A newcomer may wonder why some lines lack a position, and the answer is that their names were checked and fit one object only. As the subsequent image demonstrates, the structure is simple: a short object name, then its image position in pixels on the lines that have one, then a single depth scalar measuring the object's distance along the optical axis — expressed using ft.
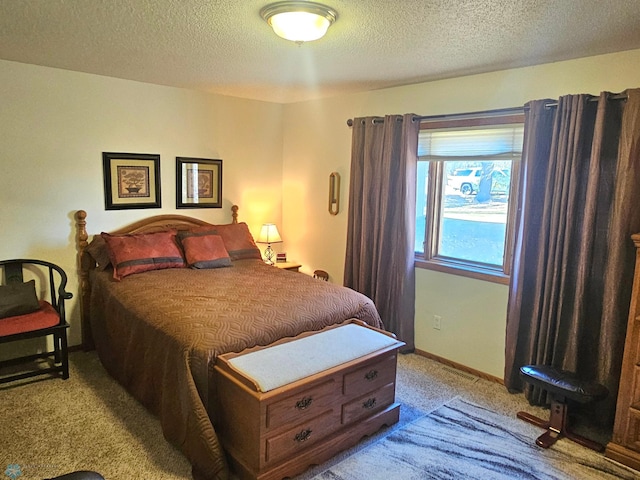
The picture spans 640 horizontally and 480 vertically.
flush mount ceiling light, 6.62
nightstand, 15.28
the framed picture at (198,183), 13.75
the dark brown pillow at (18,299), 10.05
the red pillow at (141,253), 11.28
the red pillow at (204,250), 12.38
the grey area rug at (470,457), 7.49
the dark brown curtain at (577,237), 8.37
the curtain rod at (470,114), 10.17
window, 10.64
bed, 7.47
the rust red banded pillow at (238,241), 13.65
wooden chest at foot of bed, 6.93
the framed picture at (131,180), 12.30
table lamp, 15.15
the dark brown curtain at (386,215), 12.07
